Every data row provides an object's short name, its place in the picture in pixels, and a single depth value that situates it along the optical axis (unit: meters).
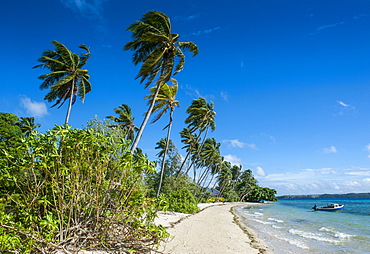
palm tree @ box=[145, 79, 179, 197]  18.52
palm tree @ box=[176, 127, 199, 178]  33.00
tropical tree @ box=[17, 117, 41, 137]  34.78
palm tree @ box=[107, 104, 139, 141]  24.52
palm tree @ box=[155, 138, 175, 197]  35.97
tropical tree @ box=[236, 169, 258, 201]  69.12
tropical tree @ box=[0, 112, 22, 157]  19.60
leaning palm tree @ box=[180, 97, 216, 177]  27.23
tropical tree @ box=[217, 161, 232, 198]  53.53
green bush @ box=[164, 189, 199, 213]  18.83
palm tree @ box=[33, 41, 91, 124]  16.55
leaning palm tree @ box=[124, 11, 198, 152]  12.17
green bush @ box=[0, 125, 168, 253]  4.24
